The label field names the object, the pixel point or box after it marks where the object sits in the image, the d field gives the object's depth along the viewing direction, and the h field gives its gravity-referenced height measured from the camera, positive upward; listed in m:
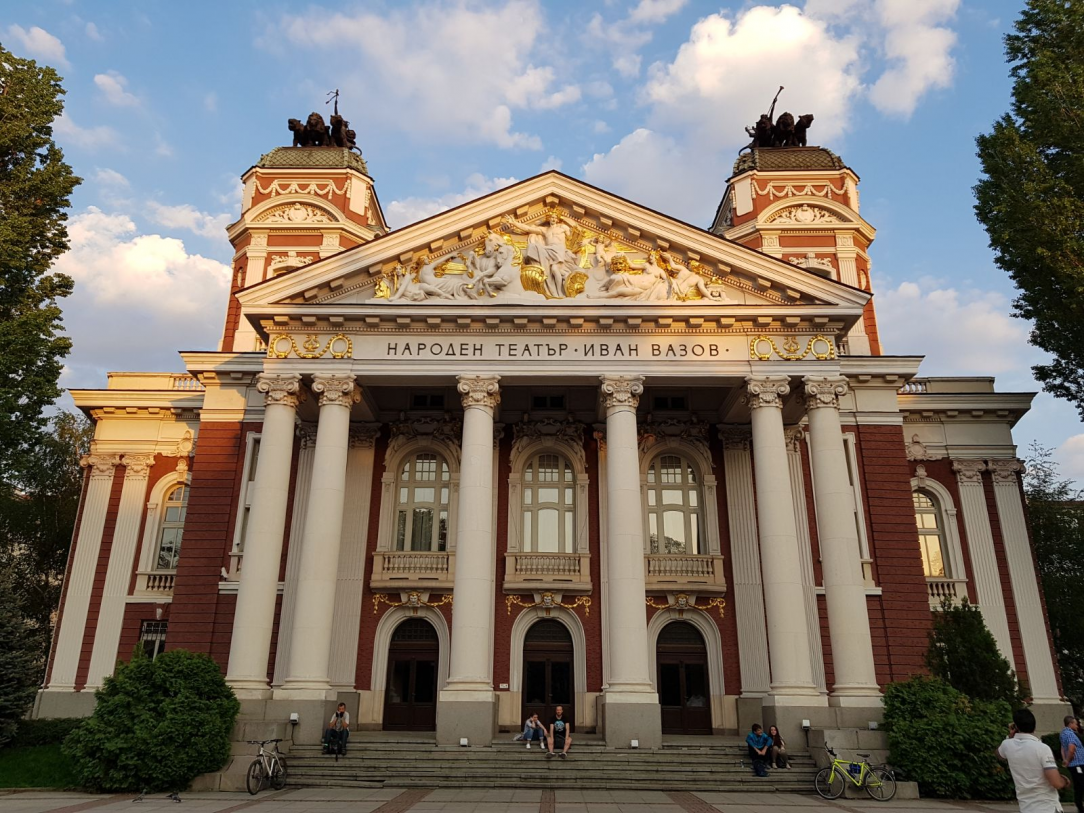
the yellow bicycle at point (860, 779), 18.03 -2.26
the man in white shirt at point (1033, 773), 7.87 -0.93
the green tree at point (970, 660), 20.38 +0.37
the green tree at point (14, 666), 22.70 +0.11
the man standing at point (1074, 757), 13.38 -1.32
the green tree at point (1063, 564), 34.47 +4.89
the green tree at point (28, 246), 22.52 +11.83
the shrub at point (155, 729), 18.20 -1.29
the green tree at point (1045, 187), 21.19 +12.97
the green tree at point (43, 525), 37.72 +6.60
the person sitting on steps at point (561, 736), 20.05 -1.51
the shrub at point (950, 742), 18.17 -1.48
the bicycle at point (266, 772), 18.00 -2.20
